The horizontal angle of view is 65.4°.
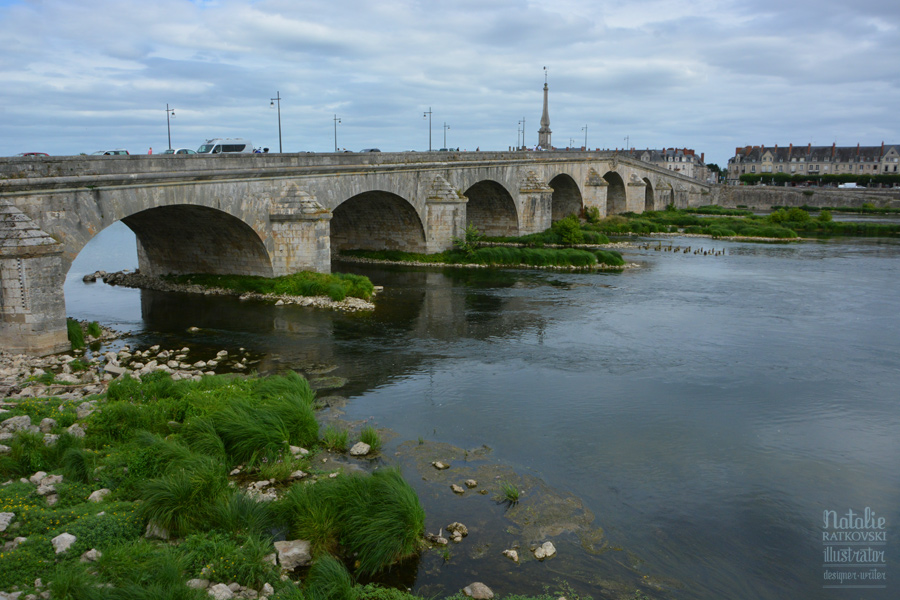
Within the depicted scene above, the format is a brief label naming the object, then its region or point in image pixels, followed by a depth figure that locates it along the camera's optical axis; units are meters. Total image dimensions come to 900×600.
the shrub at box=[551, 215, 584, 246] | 41.62
